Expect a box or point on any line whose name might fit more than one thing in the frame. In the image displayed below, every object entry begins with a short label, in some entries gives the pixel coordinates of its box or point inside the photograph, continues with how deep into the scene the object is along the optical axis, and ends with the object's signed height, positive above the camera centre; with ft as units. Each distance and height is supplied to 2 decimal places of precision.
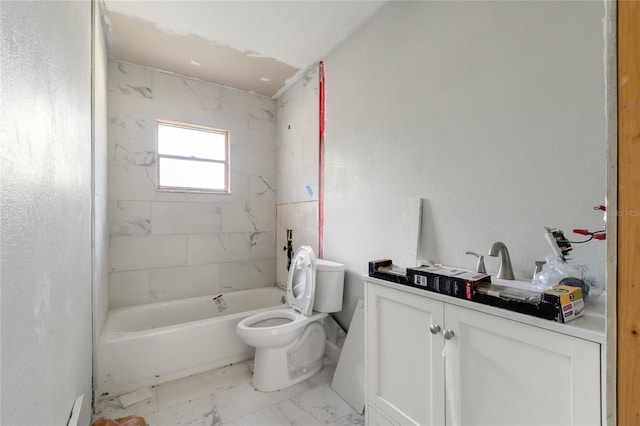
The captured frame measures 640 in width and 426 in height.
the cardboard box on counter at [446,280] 3.29 -0.88
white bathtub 6.15 -3.37
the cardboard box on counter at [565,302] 2.48 -0.84
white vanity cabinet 2.43 -1.75
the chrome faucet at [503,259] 3.74 -0.65
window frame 8.95 +1.90
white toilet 6.37 -2.85
